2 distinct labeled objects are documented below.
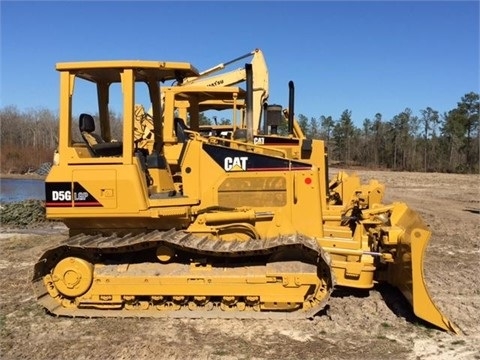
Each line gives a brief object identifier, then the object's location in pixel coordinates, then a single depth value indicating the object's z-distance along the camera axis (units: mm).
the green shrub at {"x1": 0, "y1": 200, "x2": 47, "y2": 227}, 13992
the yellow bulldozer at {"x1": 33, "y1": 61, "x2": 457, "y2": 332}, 5977
